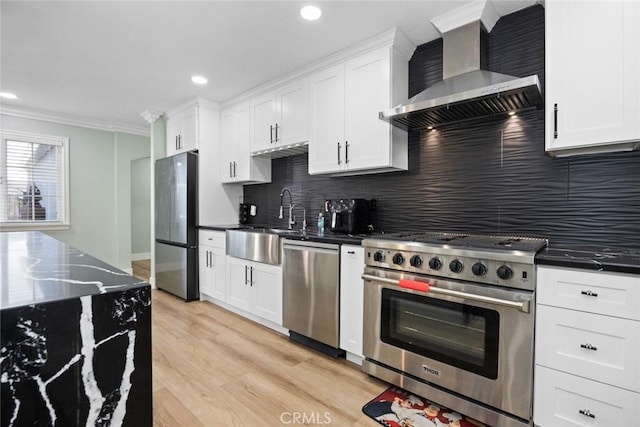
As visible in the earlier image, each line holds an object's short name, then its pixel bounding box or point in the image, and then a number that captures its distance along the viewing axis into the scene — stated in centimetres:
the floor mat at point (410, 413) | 176
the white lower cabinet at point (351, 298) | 230
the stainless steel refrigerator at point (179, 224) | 396
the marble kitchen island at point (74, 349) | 63
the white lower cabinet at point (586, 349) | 137
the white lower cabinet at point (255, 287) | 296
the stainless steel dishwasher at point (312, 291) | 246
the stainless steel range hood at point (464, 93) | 189
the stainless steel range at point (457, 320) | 161
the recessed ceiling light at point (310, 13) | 218
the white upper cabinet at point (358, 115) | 251
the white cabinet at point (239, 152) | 377
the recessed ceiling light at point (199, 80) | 335
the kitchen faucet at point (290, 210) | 359
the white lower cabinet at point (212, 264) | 367
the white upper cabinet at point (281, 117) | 313
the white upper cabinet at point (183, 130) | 407
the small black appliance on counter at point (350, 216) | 272
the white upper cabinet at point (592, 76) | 159
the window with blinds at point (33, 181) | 454
